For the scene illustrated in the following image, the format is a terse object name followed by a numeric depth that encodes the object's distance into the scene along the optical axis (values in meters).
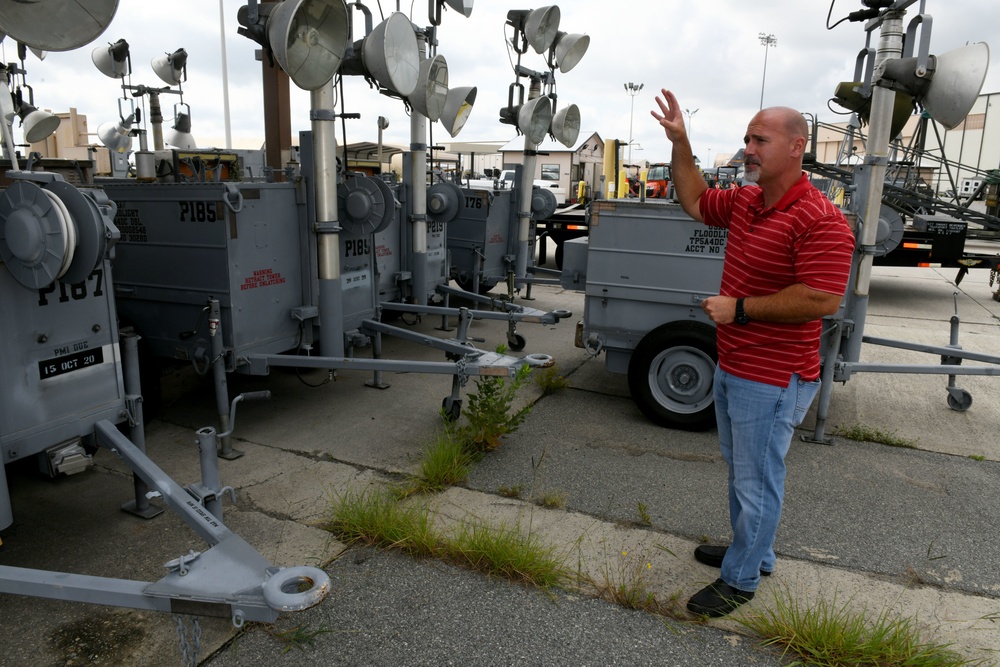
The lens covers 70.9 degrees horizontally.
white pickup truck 11.27
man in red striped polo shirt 2.69
